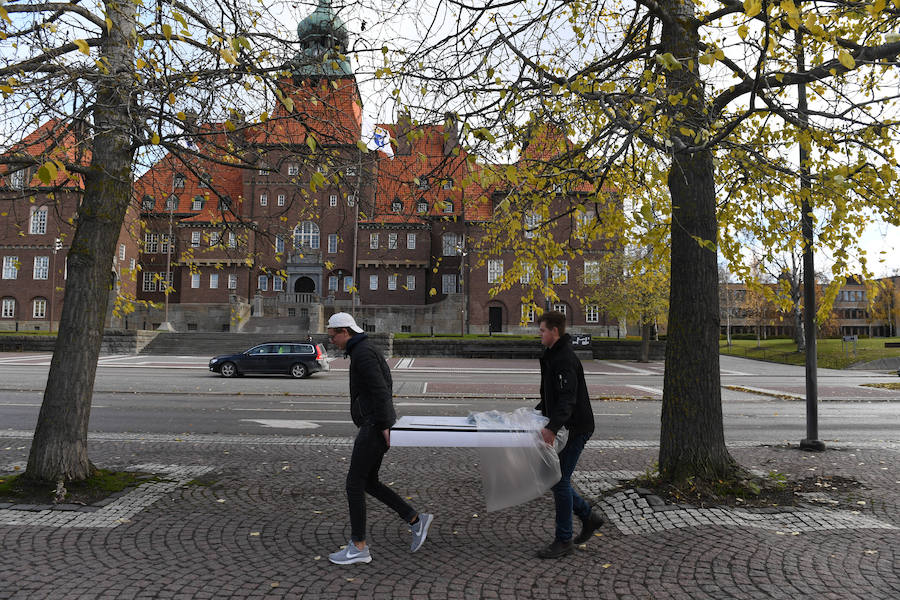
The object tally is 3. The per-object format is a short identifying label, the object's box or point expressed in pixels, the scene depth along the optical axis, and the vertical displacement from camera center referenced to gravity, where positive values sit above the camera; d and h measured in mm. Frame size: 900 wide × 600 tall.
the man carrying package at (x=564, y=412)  4543 -731
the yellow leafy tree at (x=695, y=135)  5410 +1941
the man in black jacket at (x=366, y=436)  4492 -908
